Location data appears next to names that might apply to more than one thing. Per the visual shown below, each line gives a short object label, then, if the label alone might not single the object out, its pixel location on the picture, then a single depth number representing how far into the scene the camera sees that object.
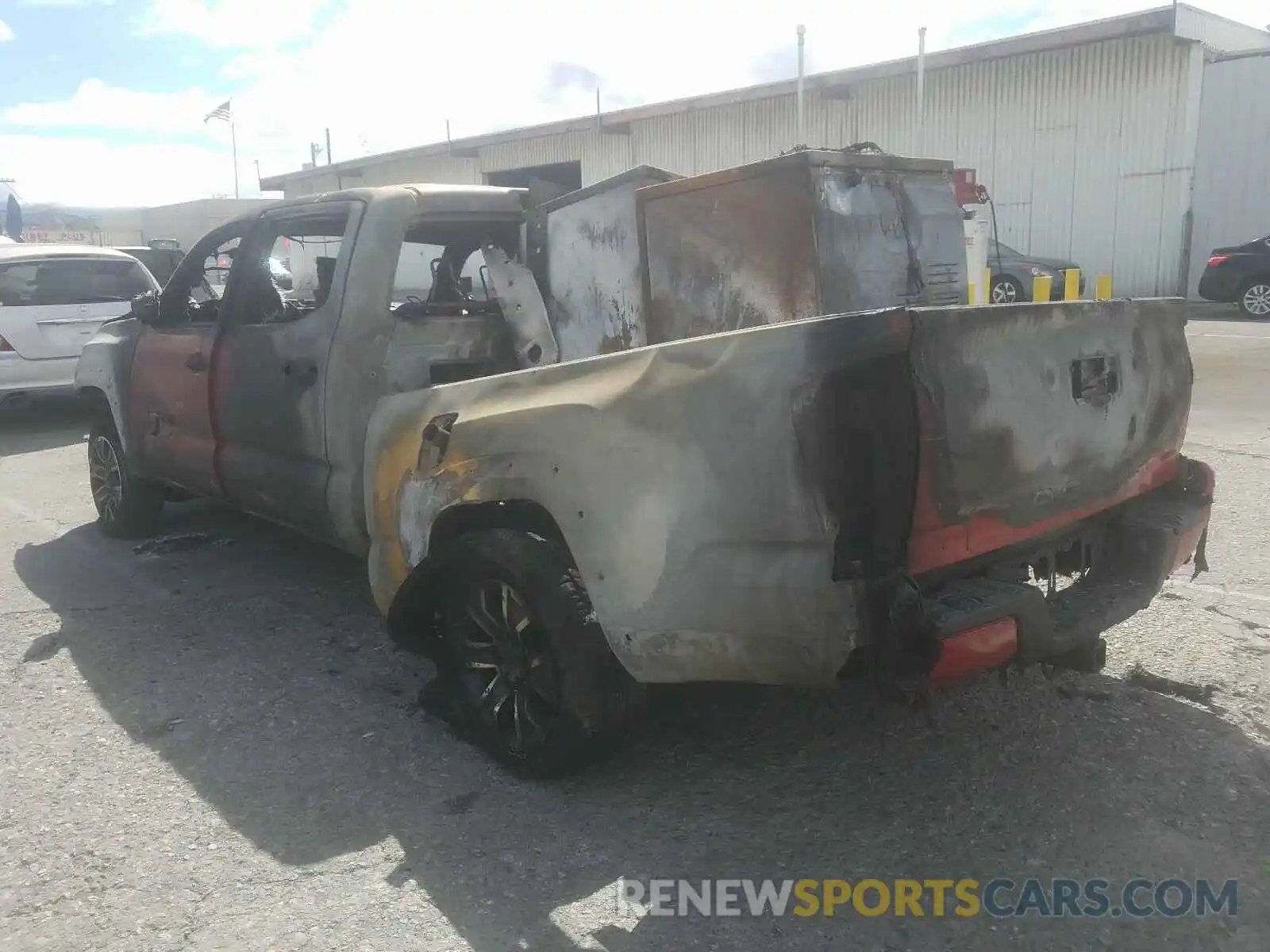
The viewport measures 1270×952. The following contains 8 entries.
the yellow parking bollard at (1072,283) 15.27
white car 9.59
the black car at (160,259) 14.52
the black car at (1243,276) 16.81
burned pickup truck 2.45
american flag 37.66
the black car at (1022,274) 17.86
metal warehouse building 19.14
